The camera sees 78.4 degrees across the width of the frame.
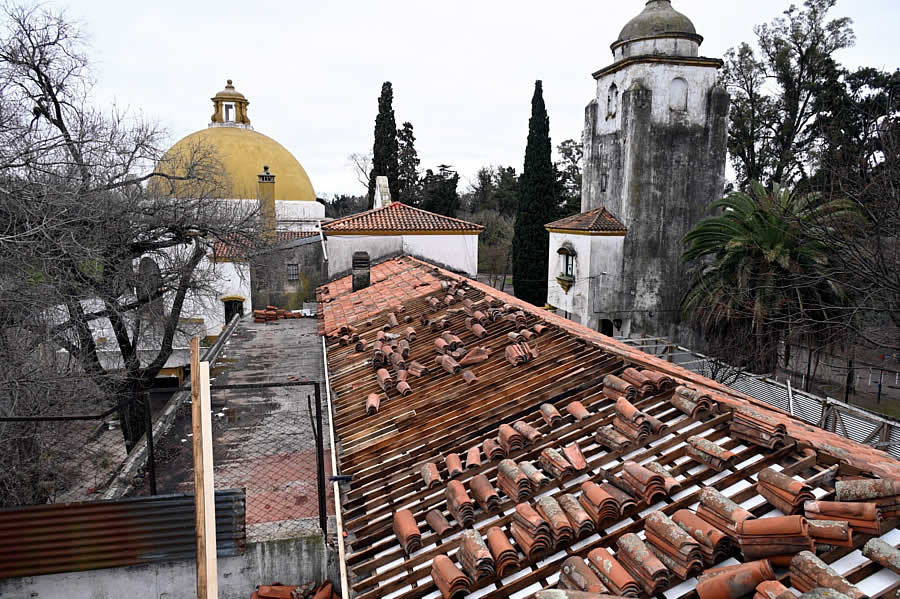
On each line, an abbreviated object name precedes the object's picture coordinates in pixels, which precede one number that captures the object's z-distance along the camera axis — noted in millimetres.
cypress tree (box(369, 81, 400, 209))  35750
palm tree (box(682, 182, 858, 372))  14367
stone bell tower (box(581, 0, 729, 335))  20812
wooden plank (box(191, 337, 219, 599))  2875
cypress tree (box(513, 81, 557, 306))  29172
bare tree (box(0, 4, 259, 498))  9016
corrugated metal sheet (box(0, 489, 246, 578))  5535
